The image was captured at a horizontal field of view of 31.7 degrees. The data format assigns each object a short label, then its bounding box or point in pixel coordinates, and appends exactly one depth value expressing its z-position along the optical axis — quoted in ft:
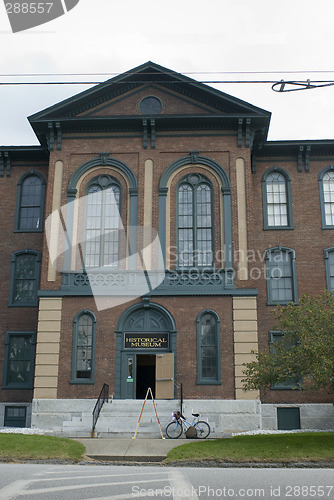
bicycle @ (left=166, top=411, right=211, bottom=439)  68.13
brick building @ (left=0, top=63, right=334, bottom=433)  79.61
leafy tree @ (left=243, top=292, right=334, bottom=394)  56.08
